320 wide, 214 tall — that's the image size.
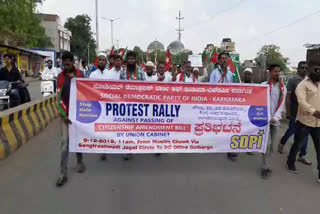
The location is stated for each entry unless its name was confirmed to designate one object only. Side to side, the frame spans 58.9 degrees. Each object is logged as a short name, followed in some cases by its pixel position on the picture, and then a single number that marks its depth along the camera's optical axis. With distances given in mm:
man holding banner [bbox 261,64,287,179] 4328
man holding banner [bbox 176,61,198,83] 6473
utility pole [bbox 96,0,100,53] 31781
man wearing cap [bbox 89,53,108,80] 5560
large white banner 4039
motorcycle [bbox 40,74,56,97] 9969
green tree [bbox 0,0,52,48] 23766
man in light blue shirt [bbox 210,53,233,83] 5527
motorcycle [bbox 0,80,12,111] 6957
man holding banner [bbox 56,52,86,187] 3920
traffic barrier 4805
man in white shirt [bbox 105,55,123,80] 5625
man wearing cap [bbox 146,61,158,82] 6435
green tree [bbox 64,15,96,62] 78500
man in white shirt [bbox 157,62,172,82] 6398
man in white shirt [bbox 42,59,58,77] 9984
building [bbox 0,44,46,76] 24459
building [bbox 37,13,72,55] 66775
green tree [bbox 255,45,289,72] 53050
